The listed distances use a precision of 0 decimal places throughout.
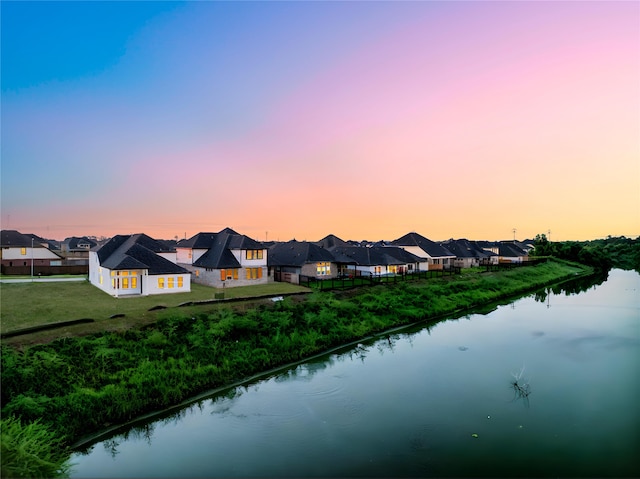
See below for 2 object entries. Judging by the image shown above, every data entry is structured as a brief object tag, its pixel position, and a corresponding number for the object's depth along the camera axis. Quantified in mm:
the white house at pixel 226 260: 37406
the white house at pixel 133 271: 29406
